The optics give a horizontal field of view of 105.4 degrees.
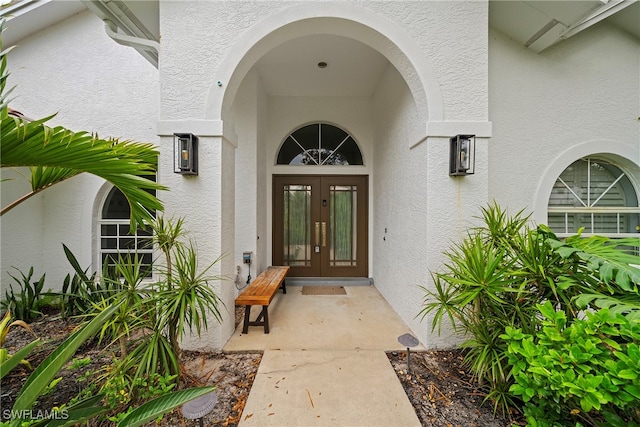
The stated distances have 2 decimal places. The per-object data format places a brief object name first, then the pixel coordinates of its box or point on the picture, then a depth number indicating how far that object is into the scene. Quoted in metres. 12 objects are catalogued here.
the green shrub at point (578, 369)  1.45
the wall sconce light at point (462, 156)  2.95
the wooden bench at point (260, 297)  3.33
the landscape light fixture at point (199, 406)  1.48
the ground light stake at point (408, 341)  2.40
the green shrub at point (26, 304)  3.69
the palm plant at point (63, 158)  1.57
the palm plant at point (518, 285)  1.84
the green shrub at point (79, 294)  3.39
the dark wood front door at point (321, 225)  5.92
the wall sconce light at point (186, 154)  2.91
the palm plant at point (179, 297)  2.27
